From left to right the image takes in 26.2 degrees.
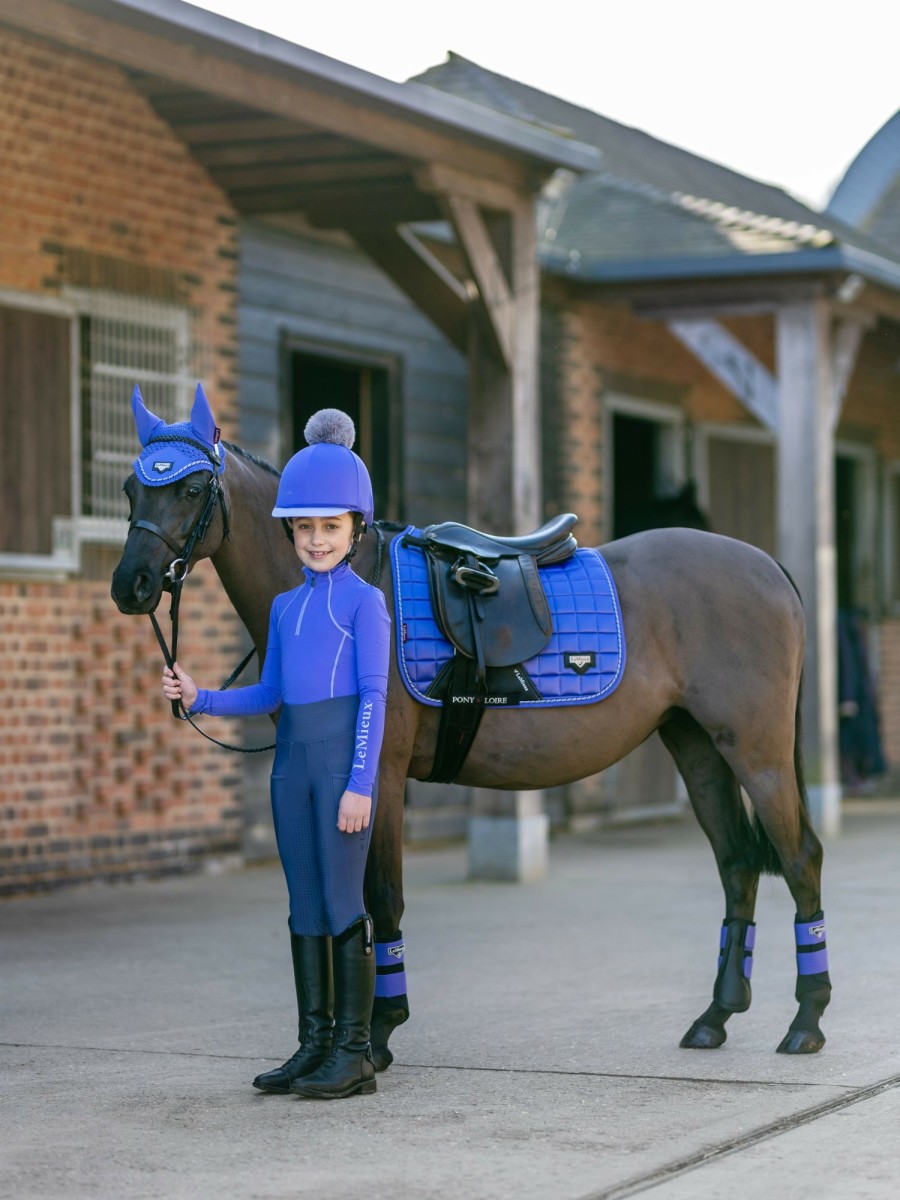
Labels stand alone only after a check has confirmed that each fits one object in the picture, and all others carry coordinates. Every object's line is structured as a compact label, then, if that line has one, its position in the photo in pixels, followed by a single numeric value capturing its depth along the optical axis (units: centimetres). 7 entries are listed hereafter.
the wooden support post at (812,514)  1279
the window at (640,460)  1482
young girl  509
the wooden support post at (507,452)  1030
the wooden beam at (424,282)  1094
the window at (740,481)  1582
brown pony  554
